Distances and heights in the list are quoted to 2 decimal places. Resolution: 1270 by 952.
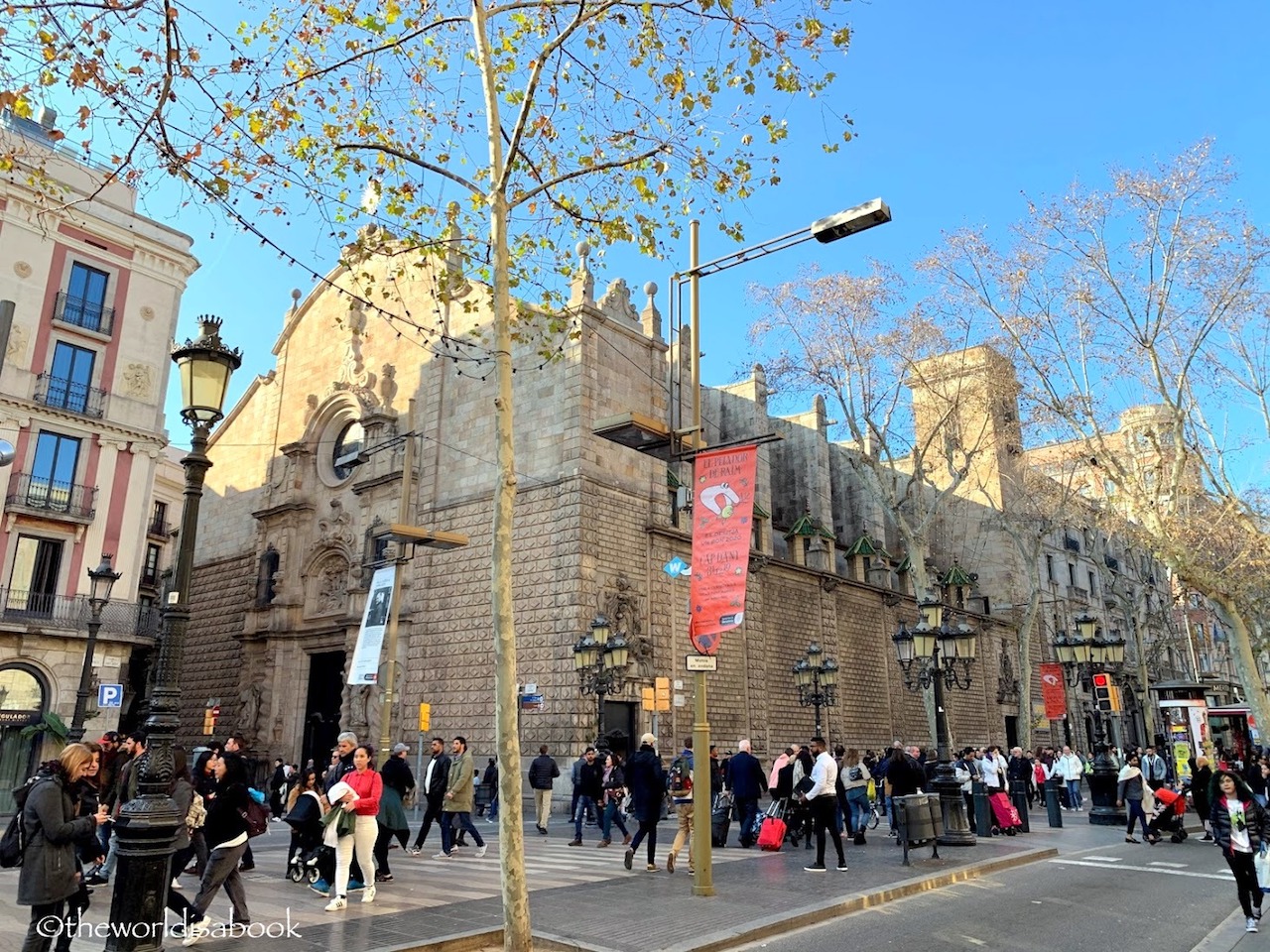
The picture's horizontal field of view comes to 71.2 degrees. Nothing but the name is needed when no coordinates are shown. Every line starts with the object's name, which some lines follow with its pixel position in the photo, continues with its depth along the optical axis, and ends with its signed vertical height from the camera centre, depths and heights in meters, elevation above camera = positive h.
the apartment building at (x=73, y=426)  22.17 +7.61
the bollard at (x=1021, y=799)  16.38 -1.32
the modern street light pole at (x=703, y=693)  8.55 +0.30
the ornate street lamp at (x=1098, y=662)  18.38 +1.43
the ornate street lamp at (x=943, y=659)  13.45 +1.13
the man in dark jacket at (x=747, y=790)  13.38 -0.97
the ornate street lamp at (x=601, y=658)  17.61 +1.25
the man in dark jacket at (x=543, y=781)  15.71 -1.03
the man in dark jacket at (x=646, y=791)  10.37 -0.77
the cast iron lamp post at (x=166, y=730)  5.17 -0.06
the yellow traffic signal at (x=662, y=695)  20.12 +0.62
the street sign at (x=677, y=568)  22.33 +3.81
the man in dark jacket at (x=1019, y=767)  19.63 -0.89
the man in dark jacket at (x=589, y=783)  14.12 -0.96
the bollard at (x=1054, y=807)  17.48 -1.55
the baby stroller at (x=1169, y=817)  15.04 -1.49
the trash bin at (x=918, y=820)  11.17 -1.17
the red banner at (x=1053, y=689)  29.10 +1.23
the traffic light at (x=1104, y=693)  22.78 +0.84
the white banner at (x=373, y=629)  14.38 +1.52
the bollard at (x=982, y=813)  15.12 -1.45
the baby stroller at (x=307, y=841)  9.07 -1.25
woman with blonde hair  4.91 -0.73
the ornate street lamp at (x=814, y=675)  22.13 +1.20
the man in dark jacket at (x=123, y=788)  8.65 -0.75
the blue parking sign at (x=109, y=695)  18.05 +0.47
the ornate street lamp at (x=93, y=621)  14.56 +1.61
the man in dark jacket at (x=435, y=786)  12.59 -0.89
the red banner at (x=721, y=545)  8.78 +1.74
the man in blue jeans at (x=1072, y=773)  22.62 -1.16
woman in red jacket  8.24 -0.82
